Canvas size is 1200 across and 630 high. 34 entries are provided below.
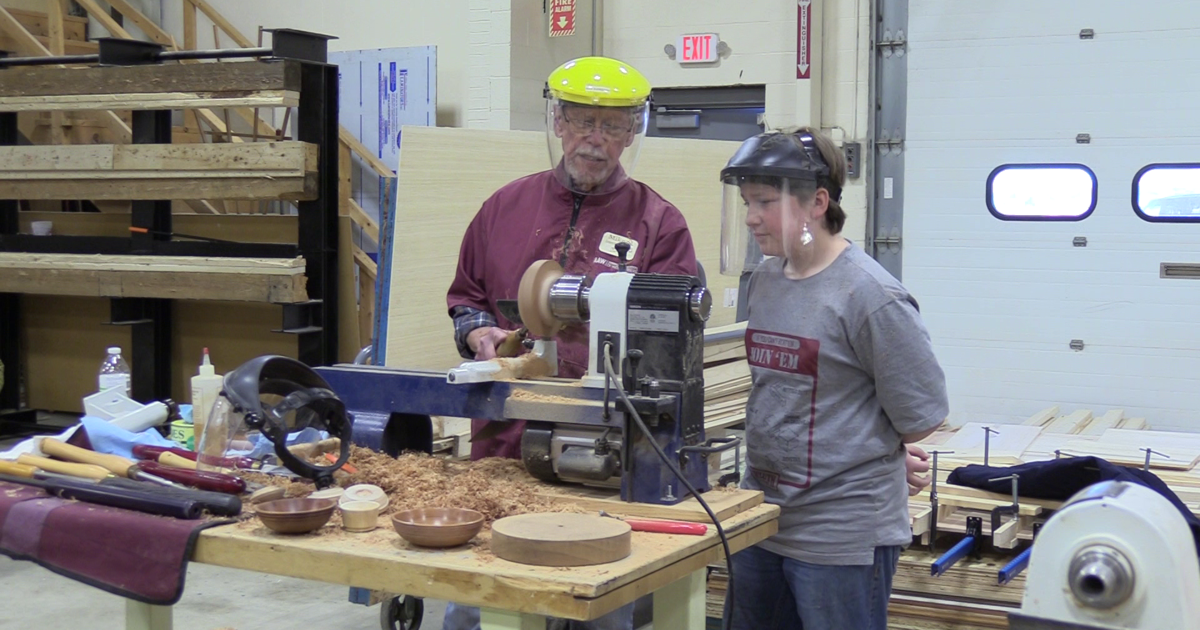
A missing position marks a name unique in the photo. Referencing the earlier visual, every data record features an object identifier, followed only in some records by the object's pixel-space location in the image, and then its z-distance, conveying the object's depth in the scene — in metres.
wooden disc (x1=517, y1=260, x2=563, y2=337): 2.13
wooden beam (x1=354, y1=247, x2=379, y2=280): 7.28
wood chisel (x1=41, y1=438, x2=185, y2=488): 2.10
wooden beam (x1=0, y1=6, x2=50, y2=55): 7.46
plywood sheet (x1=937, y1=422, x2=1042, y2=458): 3.84
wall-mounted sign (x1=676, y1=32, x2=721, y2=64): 6.72
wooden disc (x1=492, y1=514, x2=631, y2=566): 1.64
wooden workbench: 1.58
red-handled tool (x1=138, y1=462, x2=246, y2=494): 2.03
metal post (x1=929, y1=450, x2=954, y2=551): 3.18
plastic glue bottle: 2.54
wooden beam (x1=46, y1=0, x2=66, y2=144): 7.73
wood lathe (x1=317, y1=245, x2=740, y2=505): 1.98
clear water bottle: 2.78
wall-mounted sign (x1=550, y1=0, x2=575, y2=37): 6.85
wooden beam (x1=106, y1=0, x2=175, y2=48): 8.35
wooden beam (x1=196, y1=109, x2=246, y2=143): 7.66
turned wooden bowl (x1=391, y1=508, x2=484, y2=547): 1.72
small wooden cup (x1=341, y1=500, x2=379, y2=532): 1.84
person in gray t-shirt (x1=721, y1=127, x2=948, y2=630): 2.10
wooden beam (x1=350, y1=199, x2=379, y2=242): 7.12
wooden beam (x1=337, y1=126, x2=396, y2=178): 7.55
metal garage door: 5.56
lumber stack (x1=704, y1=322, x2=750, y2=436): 3.40
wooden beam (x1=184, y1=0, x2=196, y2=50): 8.25
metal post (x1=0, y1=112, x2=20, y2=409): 7.11
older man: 2.49
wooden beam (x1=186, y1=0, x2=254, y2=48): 8.12
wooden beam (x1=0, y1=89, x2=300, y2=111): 5.44
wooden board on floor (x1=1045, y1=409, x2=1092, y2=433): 4.73
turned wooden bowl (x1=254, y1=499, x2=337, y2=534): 1.80
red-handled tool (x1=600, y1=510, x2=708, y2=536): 1.85
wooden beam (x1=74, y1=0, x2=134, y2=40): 7.95
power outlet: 6.19
